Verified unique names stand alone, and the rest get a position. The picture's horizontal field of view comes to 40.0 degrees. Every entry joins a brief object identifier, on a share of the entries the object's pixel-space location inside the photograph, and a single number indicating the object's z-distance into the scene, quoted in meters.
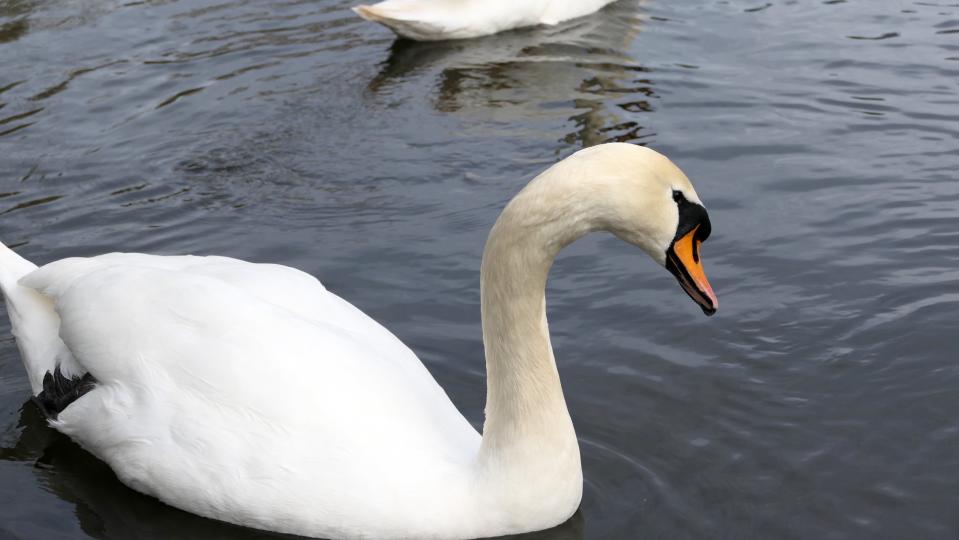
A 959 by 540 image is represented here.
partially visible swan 10.34
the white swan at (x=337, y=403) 4.05
